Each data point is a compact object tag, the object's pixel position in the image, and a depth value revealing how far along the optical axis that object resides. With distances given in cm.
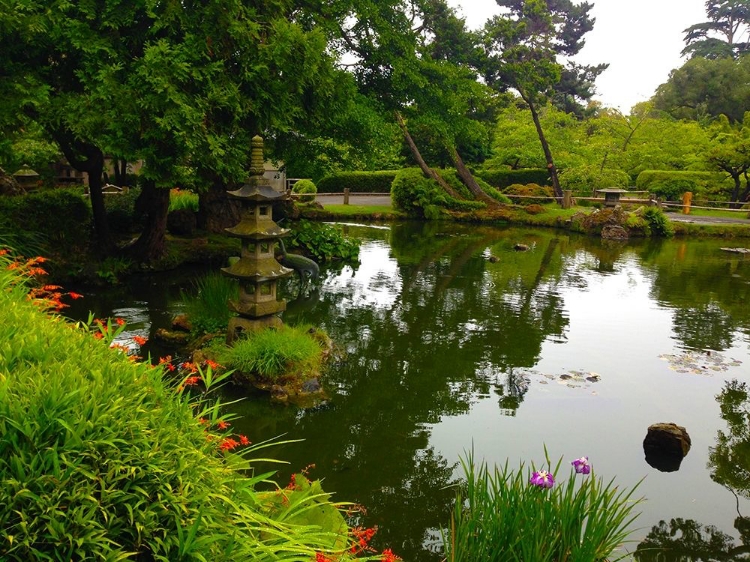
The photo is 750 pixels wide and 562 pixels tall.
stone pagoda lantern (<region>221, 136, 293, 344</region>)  789
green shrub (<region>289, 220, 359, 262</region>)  1688
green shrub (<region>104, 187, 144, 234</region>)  1538
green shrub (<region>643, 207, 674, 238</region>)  2416
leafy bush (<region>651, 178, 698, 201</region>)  3080
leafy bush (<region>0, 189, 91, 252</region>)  1124
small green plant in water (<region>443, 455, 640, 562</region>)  325
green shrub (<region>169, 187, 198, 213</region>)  1742
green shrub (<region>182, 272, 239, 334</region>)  883
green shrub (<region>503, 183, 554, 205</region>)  3052
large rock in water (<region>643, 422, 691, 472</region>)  629
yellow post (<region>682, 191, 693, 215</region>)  2898
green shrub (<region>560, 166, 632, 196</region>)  3117
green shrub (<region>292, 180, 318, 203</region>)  3065
